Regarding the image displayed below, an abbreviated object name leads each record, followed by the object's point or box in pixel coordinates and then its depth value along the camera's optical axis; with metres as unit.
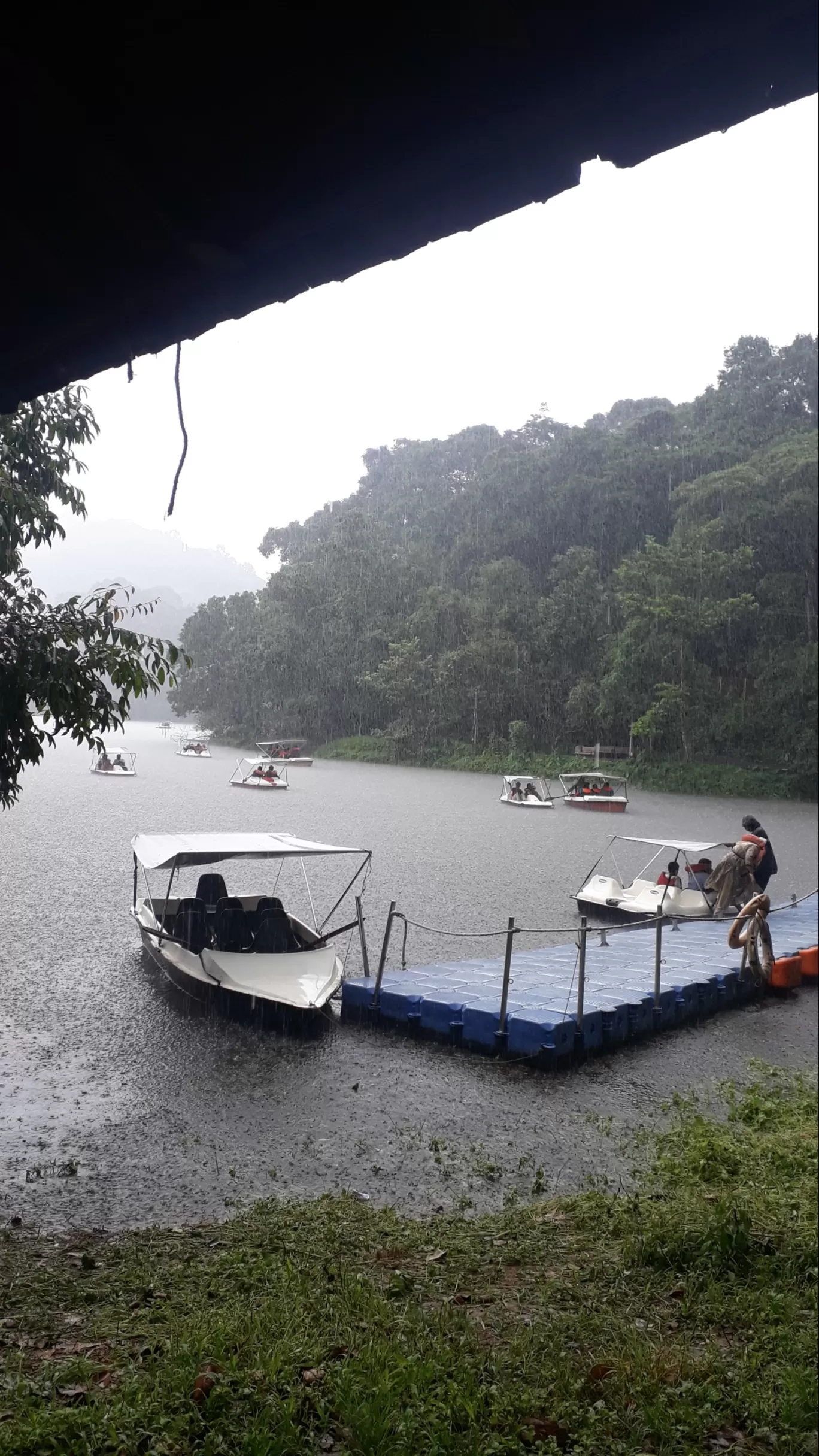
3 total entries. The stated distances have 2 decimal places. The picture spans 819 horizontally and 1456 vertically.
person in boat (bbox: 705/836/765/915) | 9.63
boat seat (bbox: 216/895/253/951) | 7.33
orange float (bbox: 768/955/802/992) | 9.05
